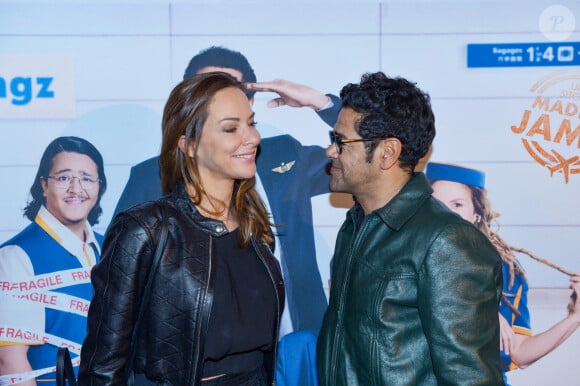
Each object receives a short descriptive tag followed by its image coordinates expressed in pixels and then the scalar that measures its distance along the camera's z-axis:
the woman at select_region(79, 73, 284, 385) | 1.71
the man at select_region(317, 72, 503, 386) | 1.61
